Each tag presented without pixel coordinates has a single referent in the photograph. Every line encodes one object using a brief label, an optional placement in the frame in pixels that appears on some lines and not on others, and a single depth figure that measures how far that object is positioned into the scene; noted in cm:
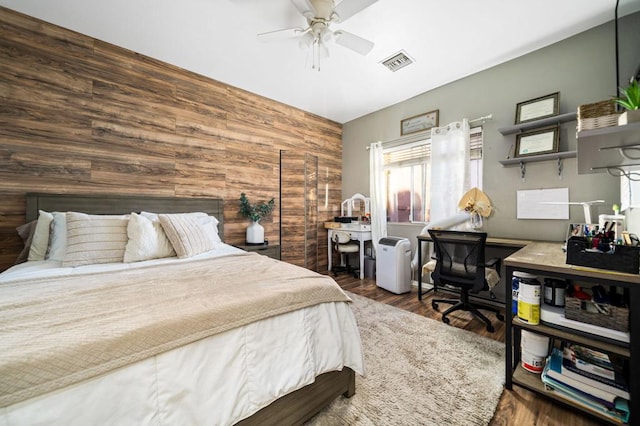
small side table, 314
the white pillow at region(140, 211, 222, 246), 238
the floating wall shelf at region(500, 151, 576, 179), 234
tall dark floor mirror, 388
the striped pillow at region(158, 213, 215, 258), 213
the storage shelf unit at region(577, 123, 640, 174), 106
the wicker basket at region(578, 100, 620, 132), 116
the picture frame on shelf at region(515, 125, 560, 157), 241
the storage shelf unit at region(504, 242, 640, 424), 113
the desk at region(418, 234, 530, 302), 239
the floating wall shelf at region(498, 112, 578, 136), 230
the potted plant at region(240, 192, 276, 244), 330
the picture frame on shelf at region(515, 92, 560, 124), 241
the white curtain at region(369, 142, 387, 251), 392
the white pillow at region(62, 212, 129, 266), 181
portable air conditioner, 324
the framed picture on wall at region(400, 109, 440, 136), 335
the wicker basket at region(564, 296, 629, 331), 123
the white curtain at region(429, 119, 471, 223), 303
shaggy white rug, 131
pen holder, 116
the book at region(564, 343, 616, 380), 129
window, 363
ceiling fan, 178
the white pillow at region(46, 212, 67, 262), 189
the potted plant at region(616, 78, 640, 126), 103
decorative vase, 329
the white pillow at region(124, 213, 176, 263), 197
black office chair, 229
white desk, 396
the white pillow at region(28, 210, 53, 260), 192
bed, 71
